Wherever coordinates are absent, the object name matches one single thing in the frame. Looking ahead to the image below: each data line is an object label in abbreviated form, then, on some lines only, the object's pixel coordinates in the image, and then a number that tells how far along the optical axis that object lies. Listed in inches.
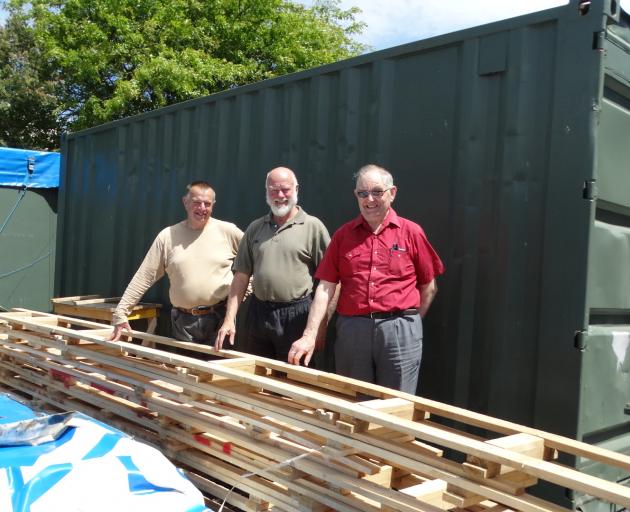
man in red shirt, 126.0
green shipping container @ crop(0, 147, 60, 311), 341.7
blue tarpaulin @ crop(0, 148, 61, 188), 338.3
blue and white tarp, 91.9
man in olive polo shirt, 146.1
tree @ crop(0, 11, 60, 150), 741.3
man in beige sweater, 169.0
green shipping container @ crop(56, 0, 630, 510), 116.0
